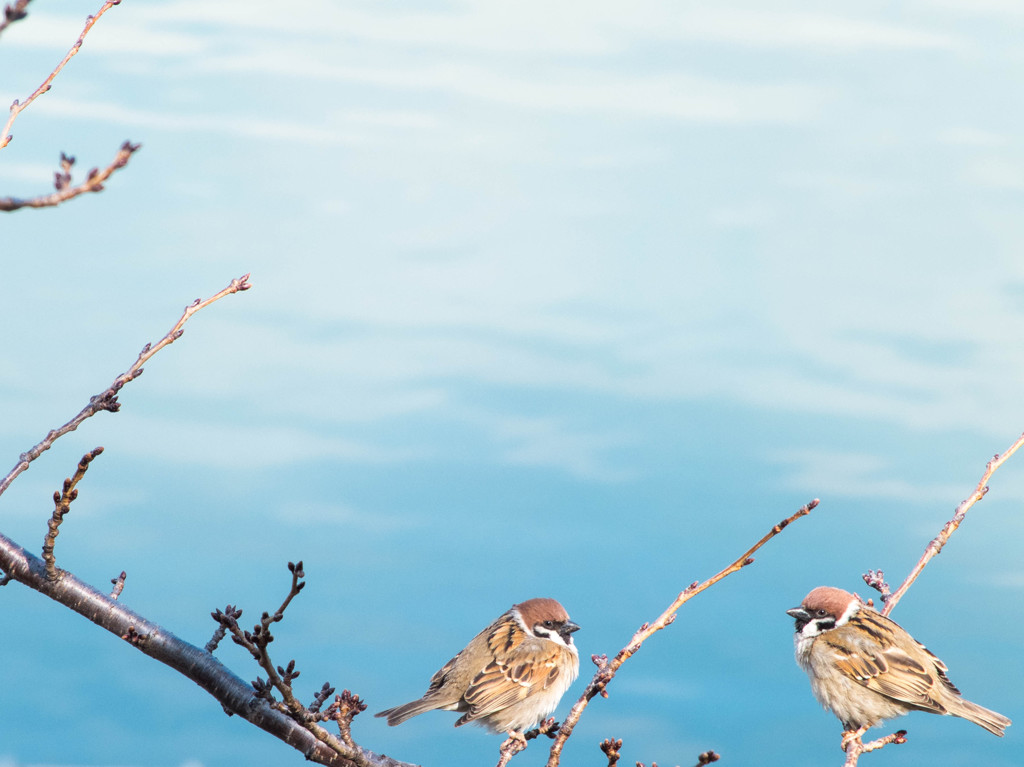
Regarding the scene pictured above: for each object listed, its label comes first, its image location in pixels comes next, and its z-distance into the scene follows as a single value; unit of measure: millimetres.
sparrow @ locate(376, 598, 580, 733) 13734
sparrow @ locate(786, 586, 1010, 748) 13570
